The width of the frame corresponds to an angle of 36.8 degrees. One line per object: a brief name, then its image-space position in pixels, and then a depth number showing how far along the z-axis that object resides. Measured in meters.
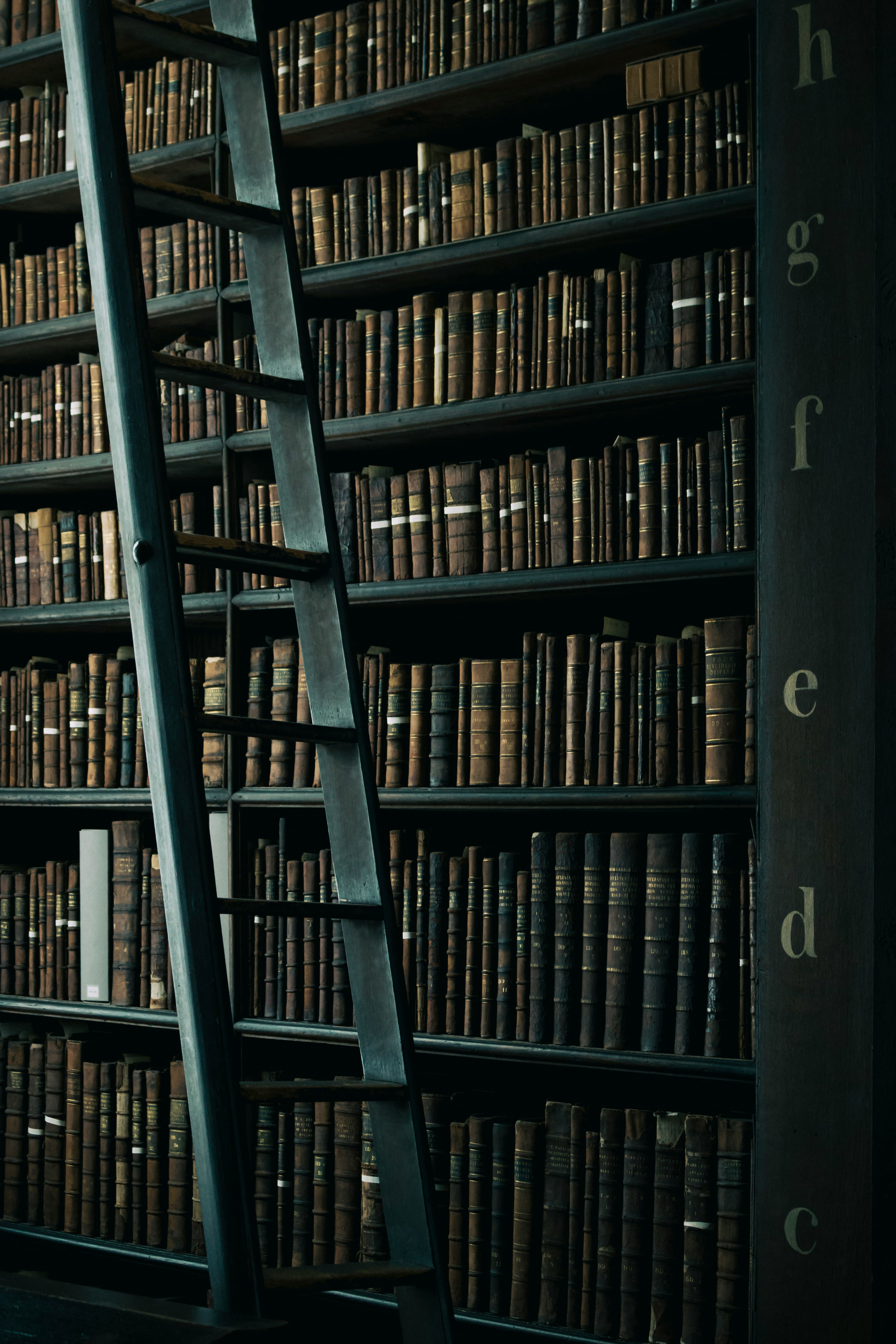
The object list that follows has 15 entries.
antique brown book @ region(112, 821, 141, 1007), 2.47
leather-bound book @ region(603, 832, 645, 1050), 2.03
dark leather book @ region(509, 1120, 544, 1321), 2.06
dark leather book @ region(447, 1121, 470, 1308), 2.12
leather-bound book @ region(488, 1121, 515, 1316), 2.08
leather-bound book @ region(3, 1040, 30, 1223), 2.56
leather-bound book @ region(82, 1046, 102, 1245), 2.46
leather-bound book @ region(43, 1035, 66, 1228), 2.51
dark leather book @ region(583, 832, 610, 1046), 2.06
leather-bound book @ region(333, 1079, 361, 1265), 2.21
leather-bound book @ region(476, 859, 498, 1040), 2.14
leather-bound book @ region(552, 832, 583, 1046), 2.08
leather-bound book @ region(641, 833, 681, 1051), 2.01
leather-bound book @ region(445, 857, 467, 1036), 2.17
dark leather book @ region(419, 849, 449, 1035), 2.18
